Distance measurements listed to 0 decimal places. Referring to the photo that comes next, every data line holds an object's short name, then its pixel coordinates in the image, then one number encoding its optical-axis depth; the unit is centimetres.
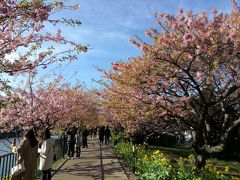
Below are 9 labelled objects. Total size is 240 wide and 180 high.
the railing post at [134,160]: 760
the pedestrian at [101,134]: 1838
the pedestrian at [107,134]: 1946
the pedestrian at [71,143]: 1126
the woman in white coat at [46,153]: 555
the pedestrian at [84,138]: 1588
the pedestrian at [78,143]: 1149
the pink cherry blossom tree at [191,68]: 540
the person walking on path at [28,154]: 452
